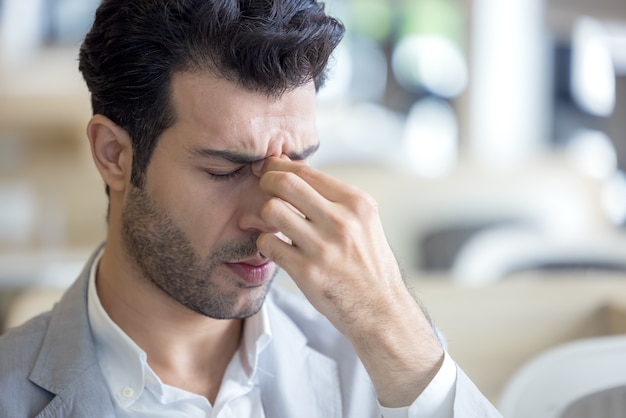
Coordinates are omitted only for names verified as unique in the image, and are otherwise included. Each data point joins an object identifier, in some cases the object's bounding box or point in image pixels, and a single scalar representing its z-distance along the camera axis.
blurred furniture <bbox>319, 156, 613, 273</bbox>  3.58
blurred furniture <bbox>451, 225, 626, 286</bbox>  2.83
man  1.19
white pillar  5.02
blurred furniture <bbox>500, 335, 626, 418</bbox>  1.45
